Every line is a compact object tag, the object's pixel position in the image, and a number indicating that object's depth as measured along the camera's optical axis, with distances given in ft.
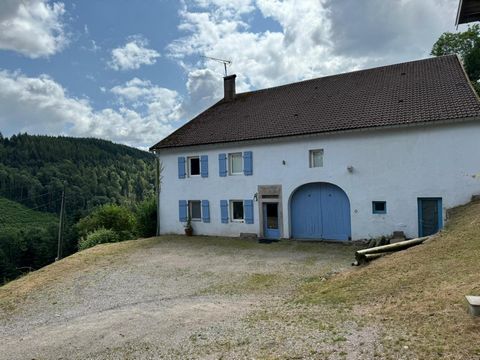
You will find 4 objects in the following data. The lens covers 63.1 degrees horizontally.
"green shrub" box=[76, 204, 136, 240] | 112.57
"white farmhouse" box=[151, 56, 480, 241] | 45.70
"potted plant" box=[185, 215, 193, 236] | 65.26
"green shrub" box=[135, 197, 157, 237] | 73.41
